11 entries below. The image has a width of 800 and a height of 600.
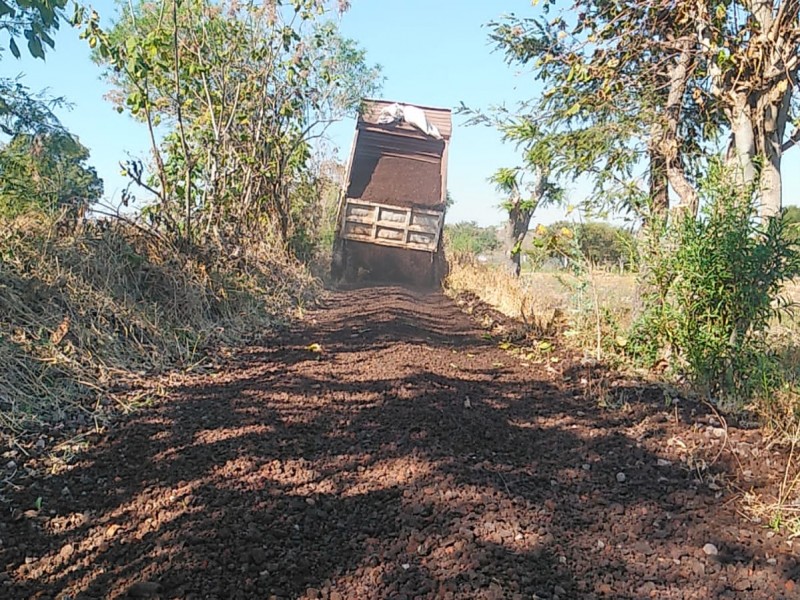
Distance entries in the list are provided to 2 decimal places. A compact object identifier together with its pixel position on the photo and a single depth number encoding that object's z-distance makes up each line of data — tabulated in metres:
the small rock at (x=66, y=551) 2.49
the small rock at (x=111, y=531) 2.64
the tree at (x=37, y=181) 5.94
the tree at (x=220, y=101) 7.16
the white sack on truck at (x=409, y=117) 15.34
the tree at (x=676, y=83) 5.53
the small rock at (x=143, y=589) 2.22
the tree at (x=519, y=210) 13.49
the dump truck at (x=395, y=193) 14.02
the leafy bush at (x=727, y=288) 4.64
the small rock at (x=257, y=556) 2.45
